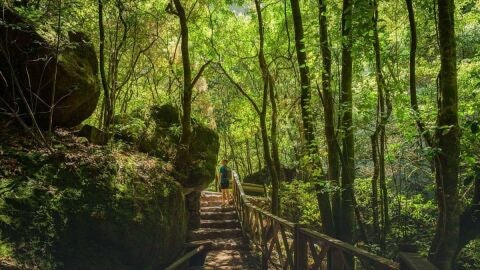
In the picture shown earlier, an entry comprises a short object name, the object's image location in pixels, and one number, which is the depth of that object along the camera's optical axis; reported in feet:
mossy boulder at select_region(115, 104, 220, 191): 36.37
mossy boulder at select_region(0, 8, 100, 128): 22.31
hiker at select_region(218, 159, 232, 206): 55.36
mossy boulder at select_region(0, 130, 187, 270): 17.34
